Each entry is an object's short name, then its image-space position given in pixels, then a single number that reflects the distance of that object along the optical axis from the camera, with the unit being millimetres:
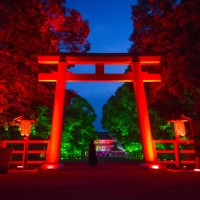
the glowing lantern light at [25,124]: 11018
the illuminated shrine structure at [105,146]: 61781
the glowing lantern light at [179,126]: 10734
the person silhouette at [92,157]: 10180
